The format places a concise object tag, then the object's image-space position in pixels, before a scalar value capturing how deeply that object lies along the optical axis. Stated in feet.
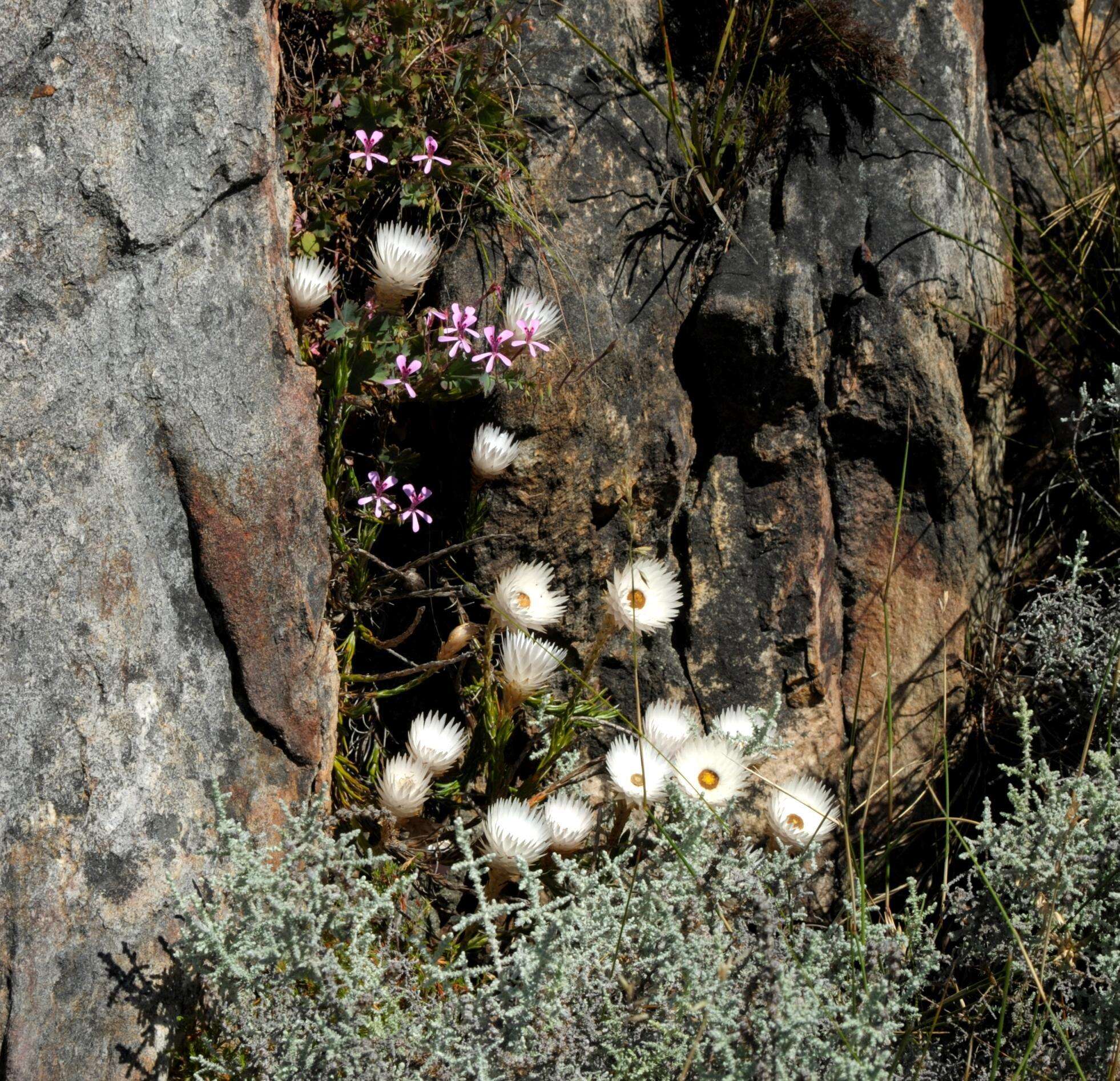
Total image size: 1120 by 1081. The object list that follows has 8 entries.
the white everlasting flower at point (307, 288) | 16.53
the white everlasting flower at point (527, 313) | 17.81
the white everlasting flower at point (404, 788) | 16.61
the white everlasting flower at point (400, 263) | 17.38
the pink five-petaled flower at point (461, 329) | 17.42
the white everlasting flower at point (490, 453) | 17.65
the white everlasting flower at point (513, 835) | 16.25
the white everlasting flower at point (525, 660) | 17.15
